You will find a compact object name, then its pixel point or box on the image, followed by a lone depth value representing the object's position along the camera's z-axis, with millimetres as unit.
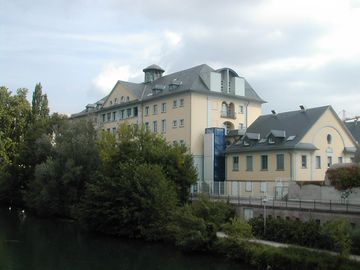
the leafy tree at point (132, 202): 41031
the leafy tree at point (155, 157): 46344
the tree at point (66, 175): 54312
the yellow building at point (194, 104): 62378
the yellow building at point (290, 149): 51625
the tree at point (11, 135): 73250
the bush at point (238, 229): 32391
